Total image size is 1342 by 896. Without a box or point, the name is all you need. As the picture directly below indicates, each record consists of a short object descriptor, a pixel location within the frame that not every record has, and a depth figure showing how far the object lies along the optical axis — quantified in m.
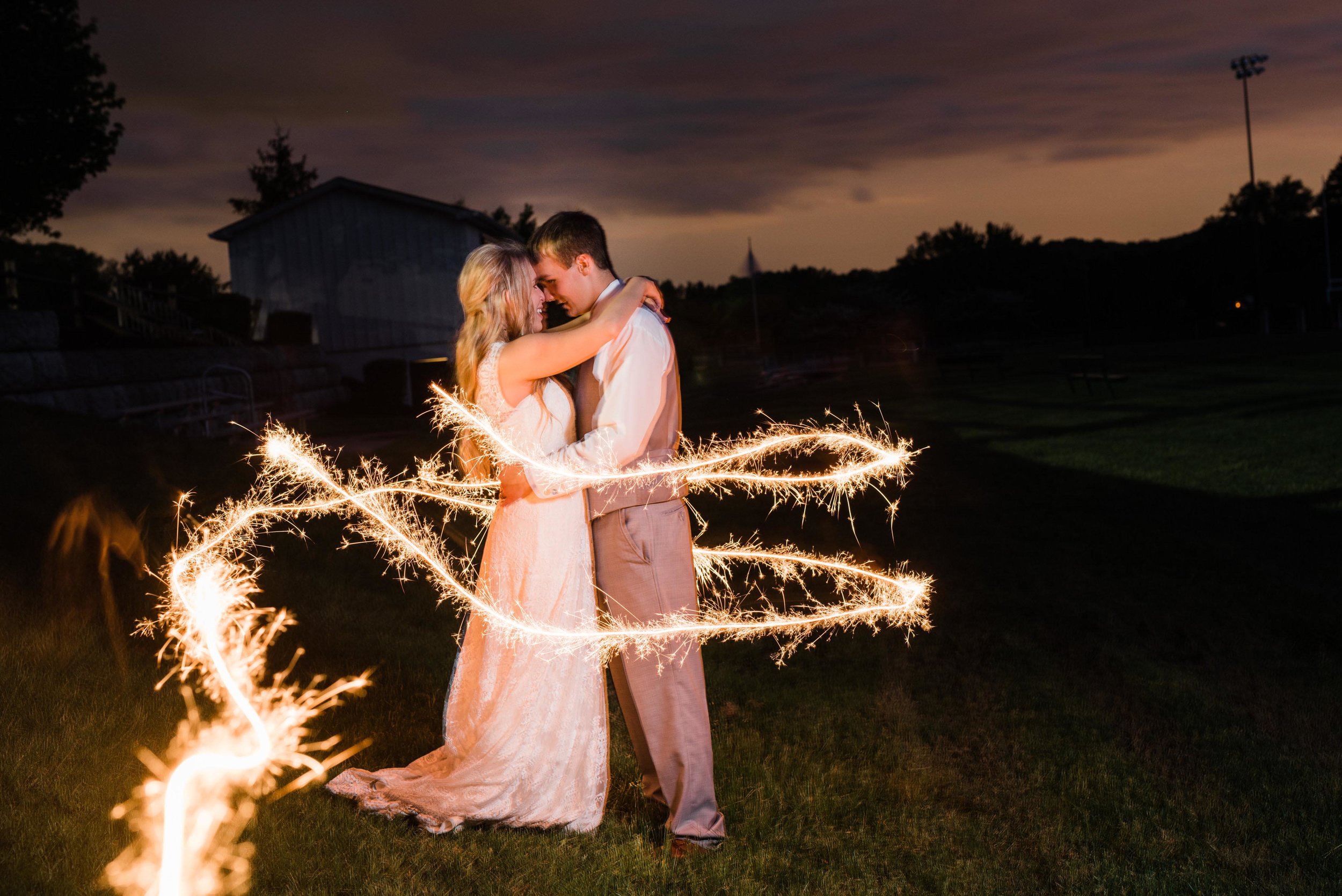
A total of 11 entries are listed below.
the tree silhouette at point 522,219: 79.94
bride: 3.73
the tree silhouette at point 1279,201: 88.44
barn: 31.70
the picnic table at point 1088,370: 25.23
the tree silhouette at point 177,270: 45.35
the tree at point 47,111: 22.39
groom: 3.63
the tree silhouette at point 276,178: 61.97
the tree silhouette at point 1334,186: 87.88
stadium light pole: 59.25
